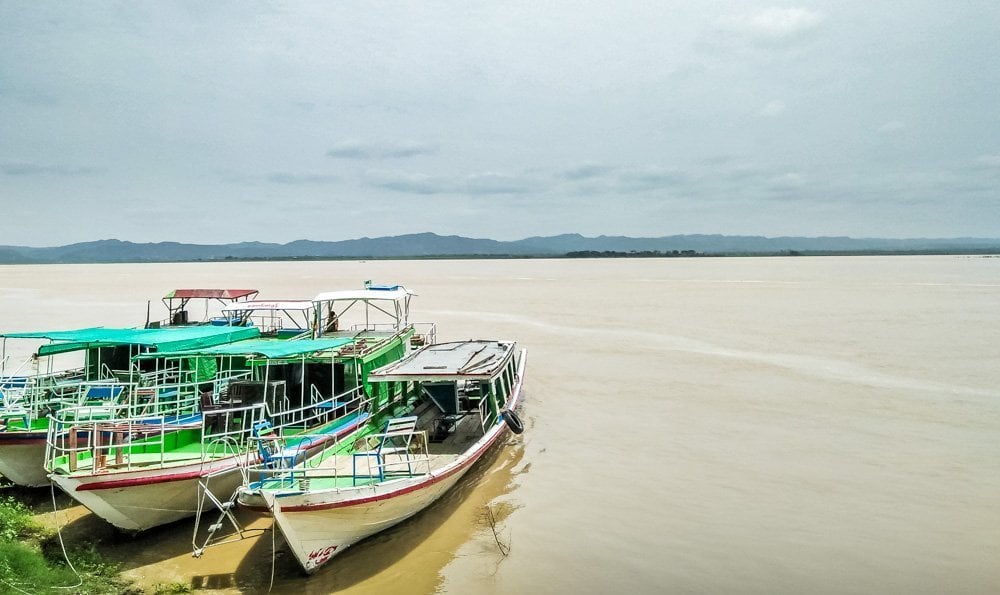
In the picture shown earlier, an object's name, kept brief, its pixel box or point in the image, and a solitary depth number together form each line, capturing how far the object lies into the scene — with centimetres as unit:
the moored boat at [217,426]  1005
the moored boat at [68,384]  1202
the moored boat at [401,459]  930
